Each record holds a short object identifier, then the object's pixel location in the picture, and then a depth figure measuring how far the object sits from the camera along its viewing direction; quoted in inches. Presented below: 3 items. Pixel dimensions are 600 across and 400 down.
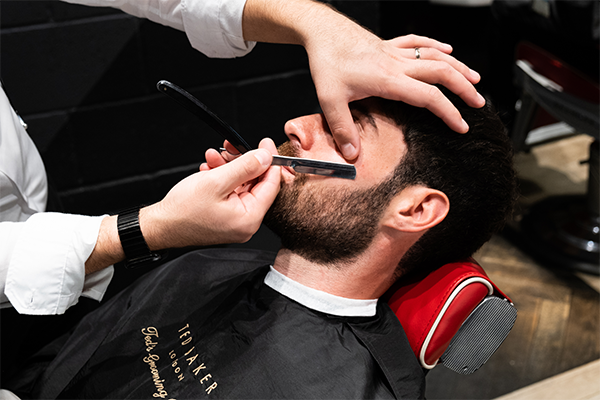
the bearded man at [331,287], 45.4
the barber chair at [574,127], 85.8
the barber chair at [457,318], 44.6
